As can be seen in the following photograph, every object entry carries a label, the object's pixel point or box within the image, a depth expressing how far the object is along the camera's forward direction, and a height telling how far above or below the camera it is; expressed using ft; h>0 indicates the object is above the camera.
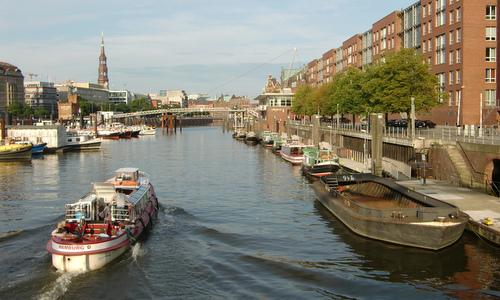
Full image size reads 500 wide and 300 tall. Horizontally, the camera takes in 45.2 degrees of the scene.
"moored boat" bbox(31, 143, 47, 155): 364.69 -22.45
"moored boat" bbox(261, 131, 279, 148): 459.44 -24.78
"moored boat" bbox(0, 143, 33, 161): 327.12 -21.77
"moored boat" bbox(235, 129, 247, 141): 618.68 -28.92
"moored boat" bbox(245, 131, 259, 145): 549.54 -28.50
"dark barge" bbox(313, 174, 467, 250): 104.47 -21.95
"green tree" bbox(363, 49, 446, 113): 236.84 +8.05
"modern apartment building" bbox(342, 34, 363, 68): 505.25 +47.51
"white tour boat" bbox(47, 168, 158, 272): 97.60 -21.16
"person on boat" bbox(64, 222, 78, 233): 104.35 -20.18
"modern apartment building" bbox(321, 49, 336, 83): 608.60 +43.34
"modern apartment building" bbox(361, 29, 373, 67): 471.95 +46.44
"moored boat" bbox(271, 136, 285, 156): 399.75 -25.65
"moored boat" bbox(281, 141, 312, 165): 298.56 -24.06
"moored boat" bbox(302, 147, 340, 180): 221.25 -21.91
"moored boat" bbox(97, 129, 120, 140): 636.48 -25.41
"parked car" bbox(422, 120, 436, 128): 297.94 -10.04
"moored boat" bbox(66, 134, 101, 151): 418.78 -23.29
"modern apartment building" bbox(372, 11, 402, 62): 397.39 +50.10
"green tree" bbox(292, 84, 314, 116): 472.11 +4.92
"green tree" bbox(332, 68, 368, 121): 285.17 +6.77
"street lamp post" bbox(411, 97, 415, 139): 184.55 -8.57
